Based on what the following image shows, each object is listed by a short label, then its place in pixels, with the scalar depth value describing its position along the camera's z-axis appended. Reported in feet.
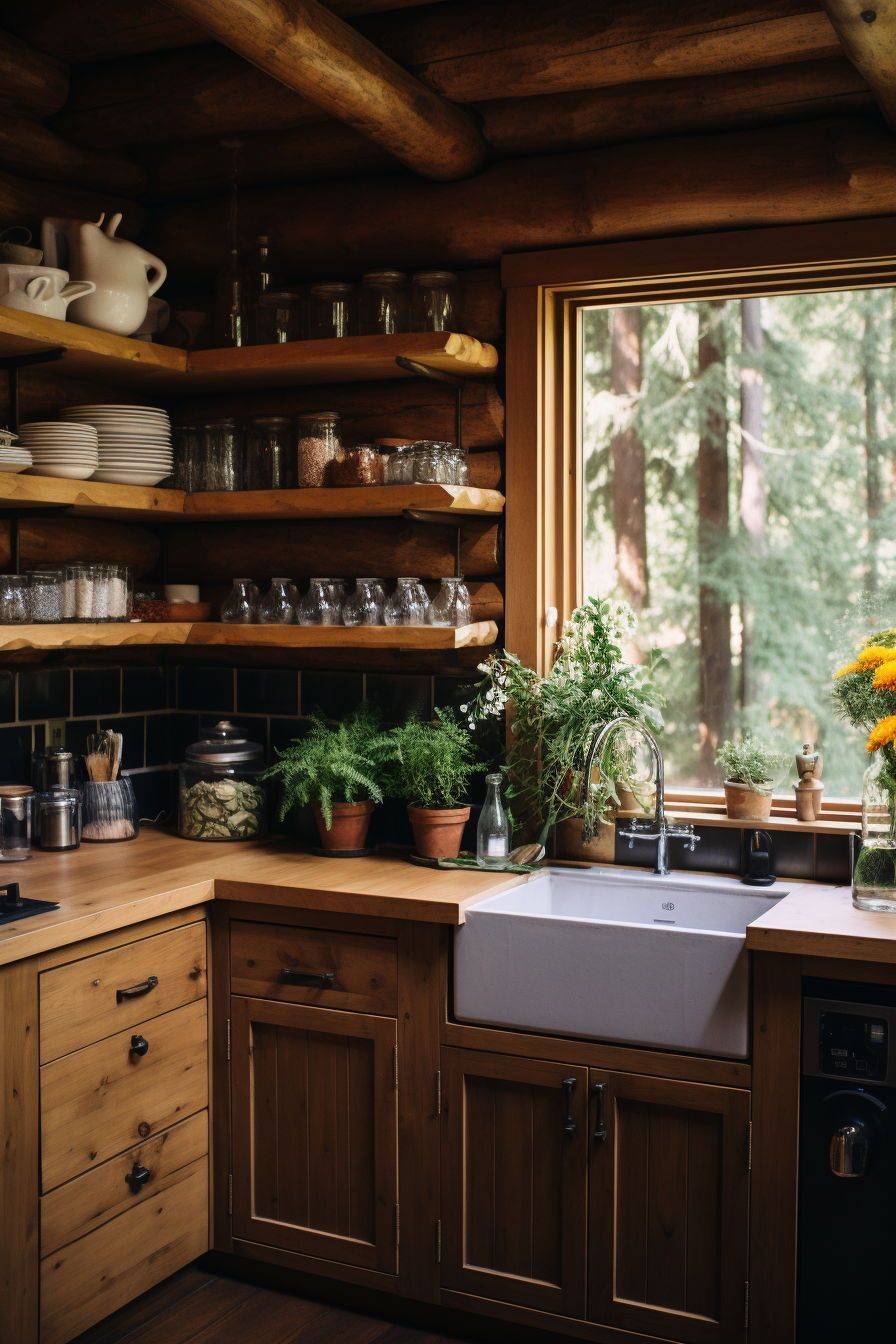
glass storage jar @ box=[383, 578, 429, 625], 10.91
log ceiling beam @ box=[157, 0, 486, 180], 8.45
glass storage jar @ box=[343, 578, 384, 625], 11.06
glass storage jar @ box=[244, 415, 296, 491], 11.61
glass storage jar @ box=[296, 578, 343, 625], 11.18
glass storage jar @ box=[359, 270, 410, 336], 11.16
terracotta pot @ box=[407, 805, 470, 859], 10.79
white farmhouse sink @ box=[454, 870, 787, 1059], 8.64
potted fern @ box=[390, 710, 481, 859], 10.80
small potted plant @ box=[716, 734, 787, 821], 10.61
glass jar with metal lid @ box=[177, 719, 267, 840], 11.71
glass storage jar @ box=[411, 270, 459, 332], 11.06
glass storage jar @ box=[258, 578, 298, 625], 11.46
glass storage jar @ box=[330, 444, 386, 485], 10.96
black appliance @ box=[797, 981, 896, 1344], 8.26
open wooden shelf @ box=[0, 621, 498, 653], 10.33
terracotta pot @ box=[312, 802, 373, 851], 11.02
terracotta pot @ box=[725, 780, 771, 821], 10.60
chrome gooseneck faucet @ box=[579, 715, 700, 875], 10.15
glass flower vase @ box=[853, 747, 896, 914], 9.14
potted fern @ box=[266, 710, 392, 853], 10.84
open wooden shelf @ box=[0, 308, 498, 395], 10.30
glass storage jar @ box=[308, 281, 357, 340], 11.34
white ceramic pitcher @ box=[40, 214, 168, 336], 10.81
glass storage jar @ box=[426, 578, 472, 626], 10.89
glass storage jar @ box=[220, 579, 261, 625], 11.64
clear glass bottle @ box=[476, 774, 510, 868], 10.68
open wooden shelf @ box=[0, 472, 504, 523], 10.33
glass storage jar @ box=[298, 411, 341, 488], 11.25
